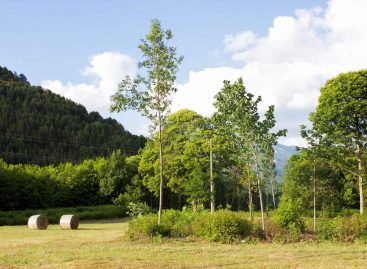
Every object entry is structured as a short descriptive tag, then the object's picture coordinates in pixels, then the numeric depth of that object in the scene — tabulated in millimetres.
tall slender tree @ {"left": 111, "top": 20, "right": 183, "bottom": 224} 23734
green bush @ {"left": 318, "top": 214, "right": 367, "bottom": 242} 19953
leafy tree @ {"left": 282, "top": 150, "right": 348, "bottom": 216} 31422
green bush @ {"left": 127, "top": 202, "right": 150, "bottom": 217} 25344
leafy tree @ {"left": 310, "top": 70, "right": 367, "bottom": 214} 32844
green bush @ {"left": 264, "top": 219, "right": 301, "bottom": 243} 20078
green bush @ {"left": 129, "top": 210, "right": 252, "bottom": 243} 20375
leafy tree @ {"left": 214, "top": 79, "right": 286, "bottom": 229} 22531
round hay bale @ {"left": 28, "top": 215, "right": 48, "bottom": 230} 34562
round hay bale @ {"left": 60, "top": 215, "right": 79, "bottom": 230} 34997
